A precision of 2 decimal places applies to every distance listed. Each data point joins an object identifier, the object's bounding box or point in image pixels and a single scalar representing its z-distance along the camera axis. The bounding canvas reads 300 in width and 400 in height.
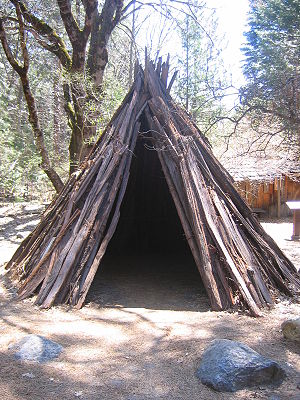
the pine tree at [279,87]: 5.69
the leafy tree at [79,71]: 8.59
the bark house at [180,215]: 4.93
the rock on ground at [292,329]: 3.67
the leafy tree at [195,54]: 19.25
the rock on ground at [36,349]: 3.38
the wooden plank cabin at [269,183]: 16.16
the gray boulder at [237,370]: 2.98
